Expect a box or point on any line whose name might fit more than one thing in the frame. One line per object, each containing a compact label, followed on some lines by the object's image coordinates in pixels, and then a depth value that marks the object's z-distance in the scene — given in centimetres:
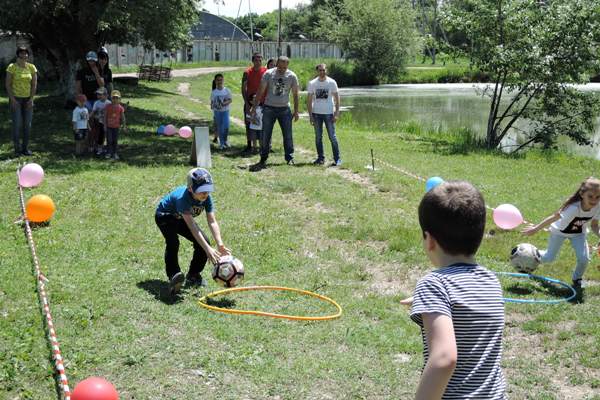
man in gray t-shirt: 1327
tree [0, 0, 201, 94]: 1878
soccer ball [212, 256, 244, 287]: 647
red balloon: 390
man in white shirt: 1375
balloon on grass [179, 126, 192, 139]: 1794
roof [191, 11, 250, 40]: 8269
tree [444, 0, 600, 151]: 1814
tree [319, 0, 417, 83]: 5872
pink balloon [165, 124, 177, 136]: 1845
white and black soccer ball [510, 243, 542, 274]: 728
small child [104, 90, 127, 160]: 1347
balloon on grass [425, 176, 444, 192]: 991
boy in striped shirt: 247
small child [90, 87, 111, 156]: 1379
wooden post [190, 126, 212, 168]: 1330
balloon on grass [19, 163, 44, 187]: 1031
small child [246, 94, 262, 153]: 1457
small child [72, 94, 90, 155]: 1359
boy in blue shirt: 621
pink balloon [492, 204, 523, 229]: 843
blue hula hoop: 659
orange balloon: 866
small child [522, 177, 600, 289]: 677
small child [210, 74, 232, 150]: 1534
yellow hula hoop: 612
